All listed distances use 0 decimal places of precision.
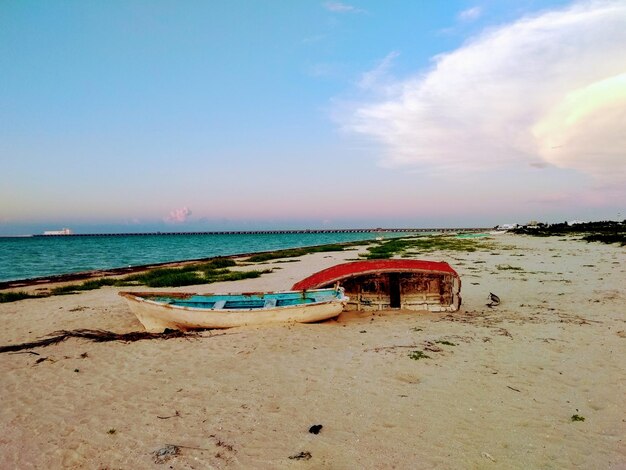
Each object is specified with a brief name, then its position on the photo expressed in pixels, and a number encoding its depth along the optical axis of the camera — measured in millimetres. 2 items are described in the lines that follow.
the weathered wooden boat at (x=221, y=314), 11070
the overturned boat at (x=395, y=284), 13203
